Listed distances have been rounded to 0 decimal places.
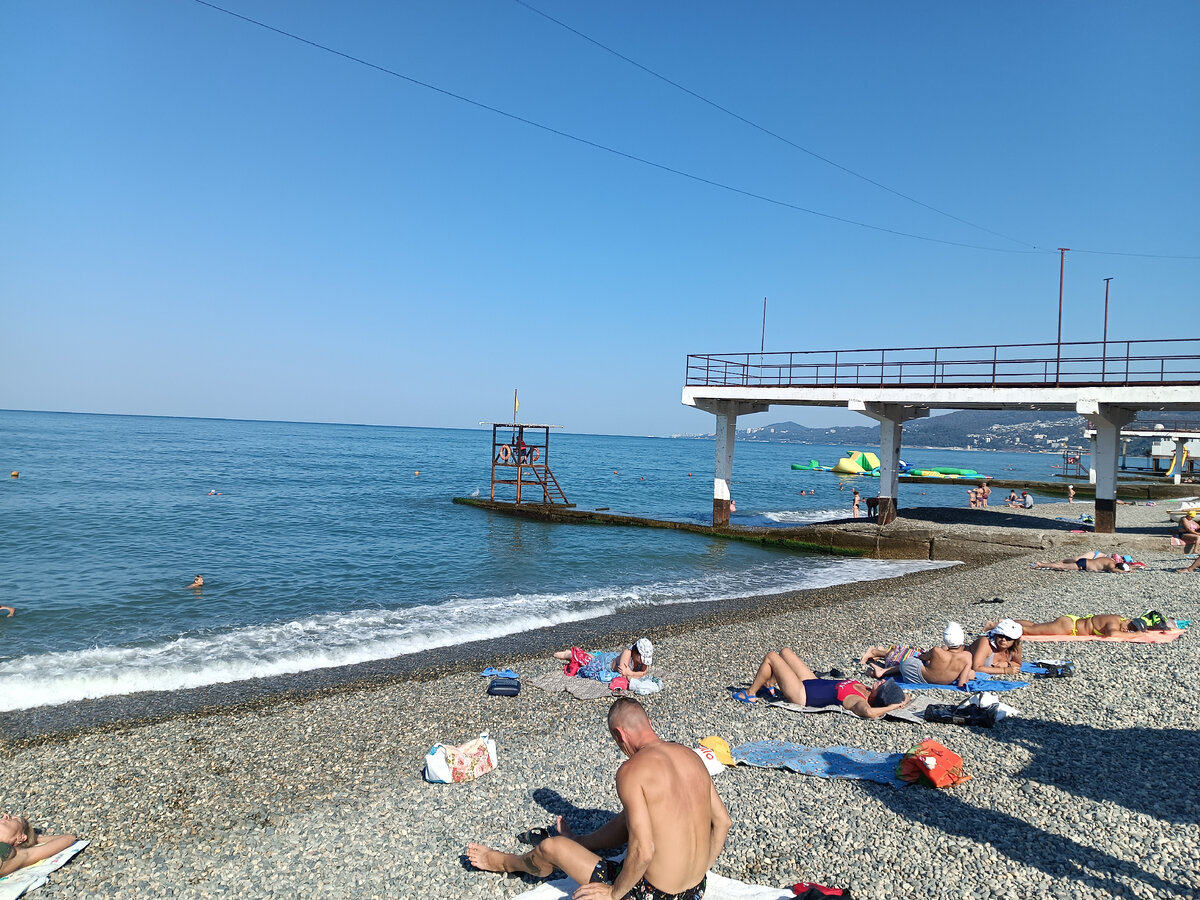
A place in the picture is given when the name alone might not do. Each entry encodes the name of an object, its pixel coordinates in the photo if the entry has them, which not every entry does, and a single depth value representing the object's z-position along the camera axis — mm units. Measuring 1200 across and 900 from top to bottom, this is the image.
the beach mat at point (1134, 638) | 11219
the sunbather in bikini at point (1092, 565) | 18078
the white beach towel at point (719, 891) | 4551
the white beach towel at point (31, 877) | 5191
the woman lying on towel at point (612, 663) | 10375
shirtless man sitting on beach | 3994
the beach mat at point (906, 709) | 8109
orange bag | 6172
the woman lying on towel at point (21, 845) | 5387
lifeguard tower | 33312
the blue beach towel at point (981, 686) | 9109
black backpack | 7793
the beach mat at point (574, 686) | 9742
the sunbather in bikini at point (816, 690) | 8461
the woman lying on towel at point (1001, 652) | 9750
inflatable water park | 85625
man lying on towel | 9469
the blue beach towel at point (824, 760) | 6621
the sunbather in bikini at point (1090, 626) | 11578
